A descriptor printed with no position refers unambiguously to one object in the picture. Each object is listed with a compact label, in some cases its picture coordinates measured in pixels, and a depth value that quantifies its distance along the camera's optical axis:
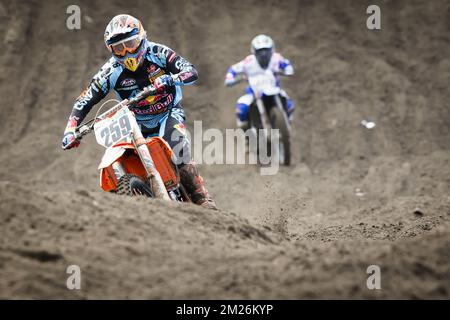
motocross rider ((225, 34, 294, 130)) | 25.84
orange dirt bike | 14.25
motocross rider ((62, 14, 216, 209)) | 15.30
